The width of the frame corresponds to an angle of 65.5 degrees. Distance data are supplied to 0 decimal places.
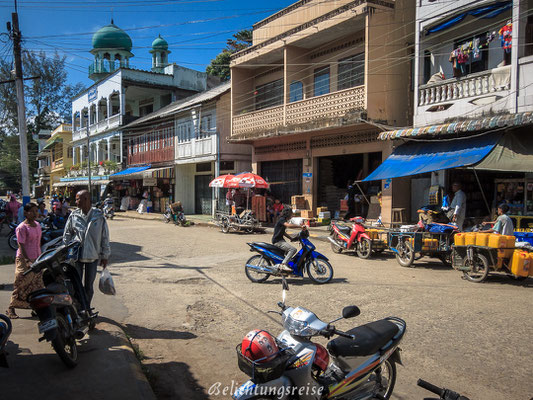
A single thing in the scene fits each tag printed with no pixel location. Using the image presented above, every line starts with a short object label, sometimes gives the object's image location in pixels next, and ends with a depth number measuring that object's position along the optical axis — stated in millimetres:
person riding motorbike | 7828
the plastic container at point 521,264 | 7344
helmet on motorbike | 2711
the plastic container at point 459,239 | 8242
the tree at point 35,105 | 45844
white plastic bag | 4893
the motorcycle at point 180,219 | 20547
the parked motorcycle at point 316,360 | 2719
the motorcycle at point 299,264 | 7848
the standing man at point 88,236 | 4977
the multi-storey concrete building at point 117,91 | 32656
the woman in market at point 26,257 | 5734
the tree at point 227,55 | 33778
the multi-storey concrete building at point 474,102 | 10234
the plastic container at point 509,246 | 7594
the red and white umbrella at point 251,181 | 17109
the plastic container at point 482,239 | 7789
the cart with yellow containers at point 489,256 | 7375
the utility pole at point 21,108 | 11719
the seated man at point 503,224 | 8414
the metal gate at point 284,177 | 18766
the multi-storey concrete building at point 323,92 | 14219
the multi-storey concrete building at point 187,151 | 23188
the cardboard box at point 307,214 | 17328
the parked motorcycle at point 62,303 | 3803
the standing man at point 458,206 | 10836
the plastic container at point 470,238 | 7988
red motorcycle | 10664
